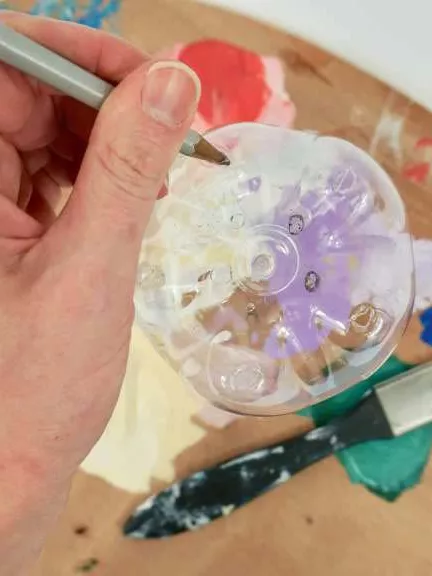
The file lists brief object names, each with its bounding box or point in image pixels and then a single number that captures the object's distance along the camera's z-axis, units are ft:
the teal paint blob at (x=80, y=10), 1.75
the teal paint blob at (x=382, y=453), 1.58
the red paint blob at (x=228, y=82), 1.69
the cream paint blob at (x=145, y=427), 1.63
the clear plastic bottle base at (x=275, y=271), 1.59
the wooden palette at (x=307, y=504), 1.57
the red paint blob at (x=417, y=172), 1.63
